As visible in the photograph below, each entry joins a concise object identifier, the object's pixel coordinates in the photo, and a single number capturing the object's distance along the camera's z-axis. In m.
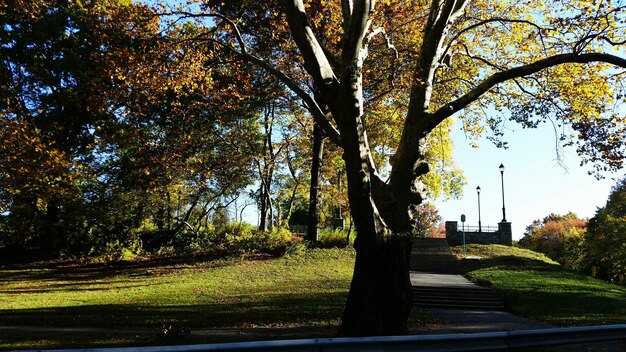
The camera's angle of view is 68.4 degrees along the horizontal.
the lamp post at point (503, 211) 40.12
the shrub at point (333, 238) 28.54
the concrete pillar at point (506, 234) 39.34
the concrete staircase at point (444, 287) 18.47
